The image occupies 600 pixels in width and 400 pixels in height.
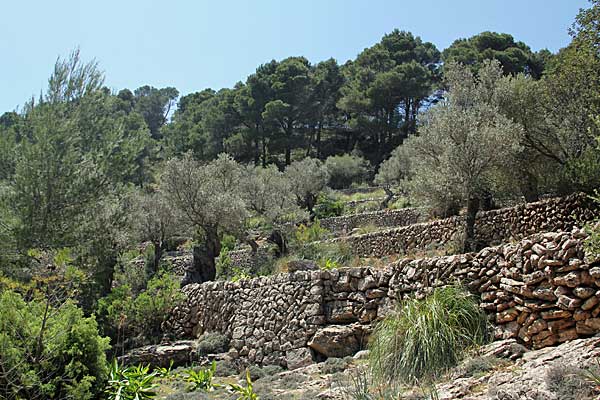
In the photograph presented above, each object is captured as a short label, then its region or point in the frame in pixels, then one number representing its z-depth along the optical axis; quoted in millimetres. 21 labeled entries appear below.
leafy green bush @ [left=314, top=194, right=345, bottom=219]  26833
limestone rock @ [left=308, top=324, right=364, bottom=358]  8539
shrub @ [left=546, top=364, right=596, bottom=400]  4367
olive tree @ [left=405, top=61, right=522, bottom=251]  12555
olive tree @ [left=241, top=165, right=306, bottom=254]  22047
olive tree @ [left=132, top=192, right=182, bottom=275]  20172
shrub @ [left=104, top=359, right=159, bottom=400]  7258
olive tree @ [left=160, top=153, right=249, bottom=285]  17016
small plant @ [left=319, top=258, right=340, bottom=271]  12188
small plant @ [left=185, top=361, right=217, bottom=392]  8133
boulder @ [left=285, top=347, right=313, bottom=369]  8789
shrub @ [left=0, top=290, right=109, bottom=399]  5895
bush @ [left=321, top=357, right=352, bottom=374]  7699
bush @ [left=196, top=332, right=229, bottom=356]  10539
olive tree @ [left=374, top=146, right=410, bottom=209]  29172
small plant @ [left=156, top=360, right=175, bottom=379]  9155
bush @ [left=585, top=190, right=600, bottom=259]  5309
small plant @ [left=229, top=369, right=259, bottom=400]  6868
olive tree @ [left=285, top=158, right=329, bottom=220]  28719
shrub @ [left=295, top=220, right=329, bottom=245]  18672
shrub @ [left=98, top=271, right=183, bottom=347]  12227
